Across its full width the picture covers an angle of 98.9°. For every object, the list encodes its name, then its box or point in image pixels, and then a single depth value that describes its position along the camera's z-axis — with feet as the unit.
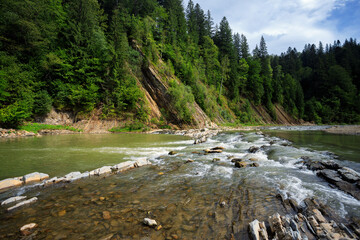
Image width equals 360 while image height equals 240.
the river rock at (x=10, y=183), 16.48
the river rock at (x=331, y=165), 21.45
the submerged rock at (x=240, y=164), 24.06
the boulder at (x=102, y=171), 20.89
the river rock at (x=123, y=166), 22.76
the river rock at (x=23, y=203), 12.40
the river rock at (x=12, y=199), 13.26
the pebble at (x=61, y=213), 11.83
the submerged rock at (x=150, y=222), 10.69
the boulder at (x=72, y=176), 18.56
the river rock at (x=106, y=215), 11.64
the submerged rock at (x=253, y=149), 34.36
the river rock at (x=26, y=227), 9.73
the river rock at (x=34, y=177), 17.98
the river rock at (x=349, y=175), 17.26
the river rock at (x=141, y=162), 24.98
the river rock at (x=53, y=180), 17.62
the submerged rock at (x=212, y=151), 34.53
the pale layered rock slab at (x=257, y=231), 9.16
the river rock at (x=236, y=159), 26.86
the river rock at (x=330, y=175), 17.96
